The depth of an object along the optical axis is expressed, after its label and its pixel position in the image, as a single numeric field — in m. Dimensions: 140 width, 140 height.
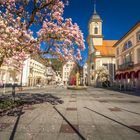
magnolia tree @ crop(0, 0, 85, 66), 8.06
